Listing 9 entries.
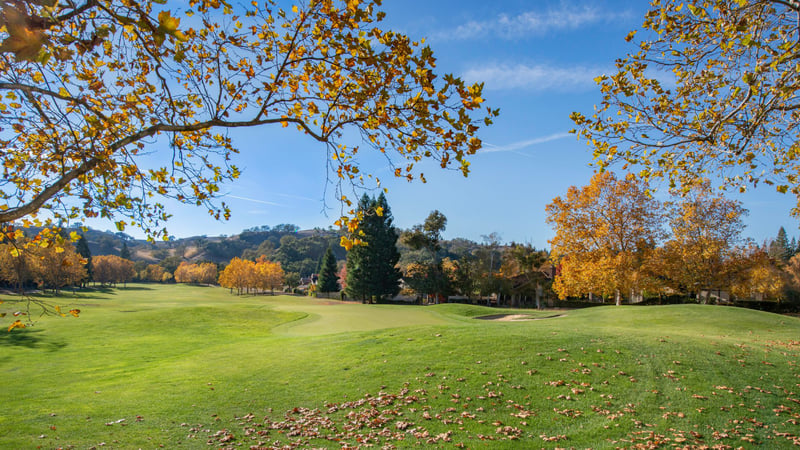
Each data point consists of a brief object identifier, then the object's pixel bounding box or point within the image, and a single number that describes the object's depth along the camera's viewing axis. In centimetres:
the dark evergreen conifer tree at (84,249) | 6519
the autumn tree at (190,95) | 401
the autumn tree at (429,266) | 4647
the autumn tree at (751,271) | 2784
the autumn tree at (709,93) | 633
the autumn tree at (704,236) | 2716
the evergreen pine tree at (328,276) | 6275
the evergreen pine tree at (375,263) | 4678
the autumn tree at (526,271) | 4112
